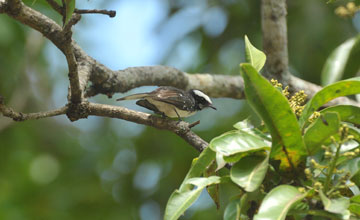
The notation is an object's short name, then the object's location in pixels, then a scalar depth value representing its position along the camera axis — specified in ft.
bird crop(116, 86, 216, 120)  26.71
